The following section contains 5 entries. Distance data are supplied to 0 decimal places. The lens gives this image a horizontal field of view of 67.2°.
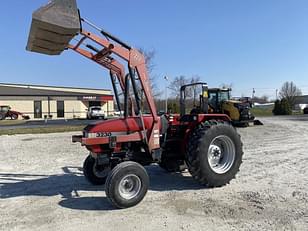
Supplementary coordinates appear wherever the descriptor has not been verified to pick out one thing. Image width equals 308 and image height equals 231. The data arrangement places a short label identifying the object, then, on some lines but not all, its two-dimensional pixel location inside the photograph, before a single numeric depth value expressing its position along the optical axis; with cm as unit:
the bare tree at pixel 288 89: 6516
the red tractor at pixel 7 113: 3182
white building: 3629
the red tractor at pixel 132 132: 374
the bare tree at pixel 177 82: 2492
